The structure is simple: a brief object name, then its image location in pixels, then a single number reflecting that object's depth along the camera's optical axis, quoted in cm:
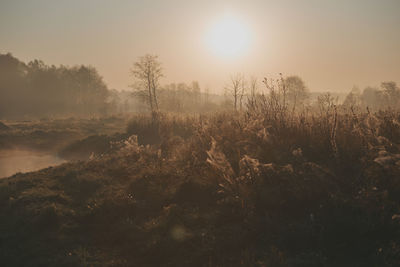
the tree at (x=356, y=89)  6786
